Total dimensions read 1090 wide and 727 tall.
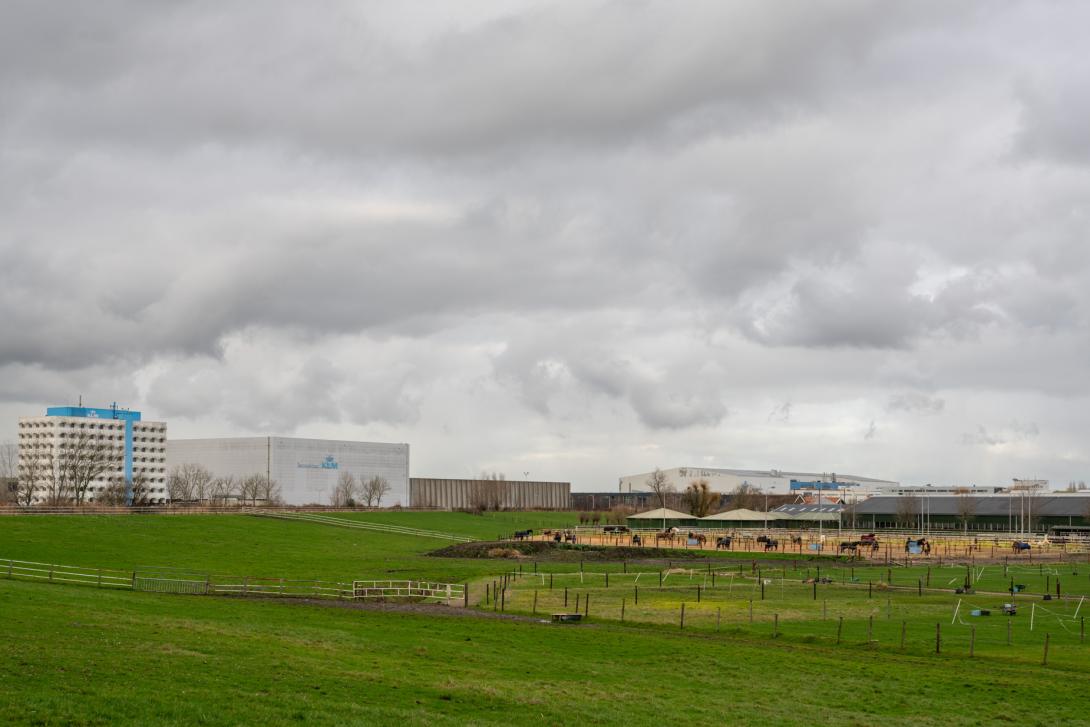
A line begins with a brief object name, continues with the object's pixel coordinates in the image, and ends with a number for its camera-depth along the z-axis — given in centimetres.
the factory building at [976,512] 16800
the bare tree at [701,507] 19525
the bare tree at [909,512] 17782
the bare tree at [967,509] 16838
